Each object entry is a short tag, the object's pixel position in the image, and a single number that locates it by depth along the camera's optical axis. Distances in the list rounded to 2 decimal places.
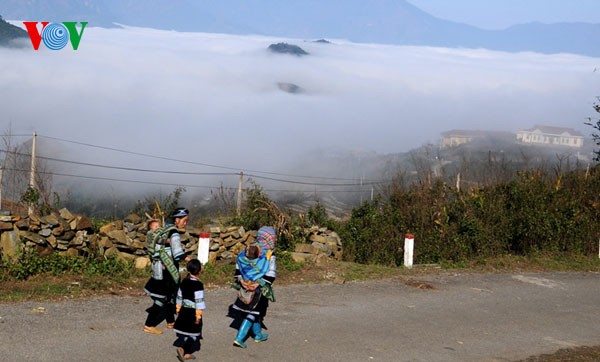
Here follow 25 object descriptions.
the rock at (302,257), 15.30
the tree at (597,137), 29.83
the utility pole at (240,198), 20.97
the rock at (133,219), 15.02
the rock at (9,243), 12.56
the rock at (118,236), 14.00
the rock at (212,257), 14.76
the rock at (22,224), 12.95
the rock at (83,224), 13.83
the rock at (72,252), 13.48
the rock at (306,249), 15.90
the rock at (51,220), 13.41
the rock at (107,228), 14.05
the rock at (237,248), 15.42
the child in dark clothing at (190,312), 8.75
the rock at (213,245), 15.12
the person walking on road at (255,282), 9.45
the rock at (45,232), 13.24
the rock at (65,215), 13.91
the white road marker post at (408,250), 16.50
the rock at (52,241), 13.27
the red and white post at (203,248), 14.29
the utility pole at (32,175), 19.72
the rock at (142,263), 13.77
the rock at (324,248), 16.94
